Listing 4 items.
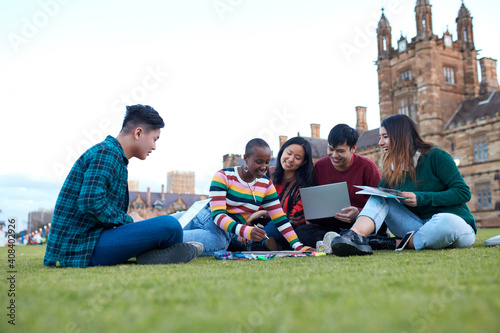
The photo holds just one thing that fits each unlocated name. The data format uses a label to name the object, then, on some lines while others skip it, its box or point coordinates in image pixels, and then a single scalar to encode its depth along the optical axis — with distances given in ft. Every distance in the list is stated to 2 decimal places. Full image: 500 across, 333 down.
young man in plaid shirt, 9.50
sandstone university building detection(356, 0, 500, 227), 102.68
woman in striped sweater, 12.67
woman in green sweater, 12.32
